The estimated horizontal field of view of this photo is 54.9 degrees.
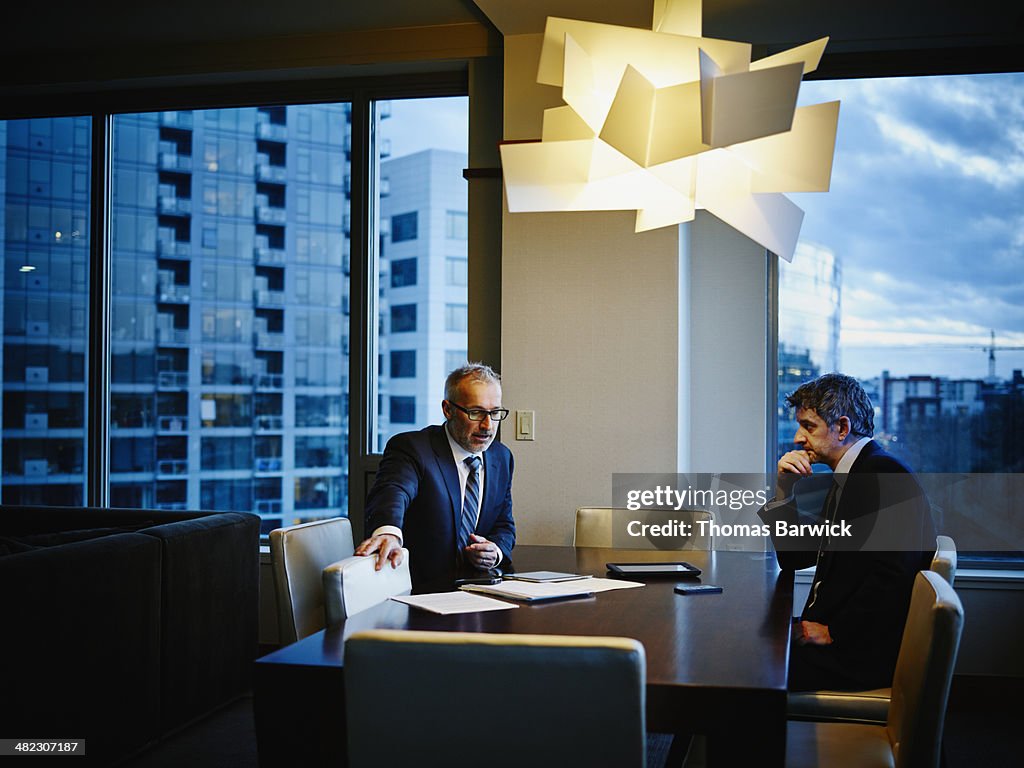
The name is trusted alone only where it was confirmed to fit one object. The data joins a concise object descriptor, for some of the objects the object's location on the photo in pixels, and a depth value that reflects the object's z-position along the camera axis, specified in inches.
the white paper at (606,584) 99.6
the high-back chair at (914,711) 68.4
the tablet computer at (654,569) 109.2
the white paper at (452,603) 86.6
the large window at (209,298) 187.2
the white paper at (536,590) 92.4
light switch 159.9
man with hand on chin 97.7
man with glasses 116.3
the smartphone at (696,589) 98.8
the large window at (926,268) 164.7
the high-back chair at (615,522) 141.4
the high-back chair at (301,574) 101.0
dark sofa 108.0
